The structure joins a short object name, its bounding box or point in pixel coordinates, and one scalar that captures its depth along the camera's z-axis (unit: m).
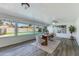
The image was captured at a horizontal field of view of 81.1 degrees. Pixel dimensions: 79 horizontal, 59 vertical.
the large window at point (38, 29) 4.11
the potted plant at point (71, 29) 4.70
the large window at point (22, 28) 3.31
